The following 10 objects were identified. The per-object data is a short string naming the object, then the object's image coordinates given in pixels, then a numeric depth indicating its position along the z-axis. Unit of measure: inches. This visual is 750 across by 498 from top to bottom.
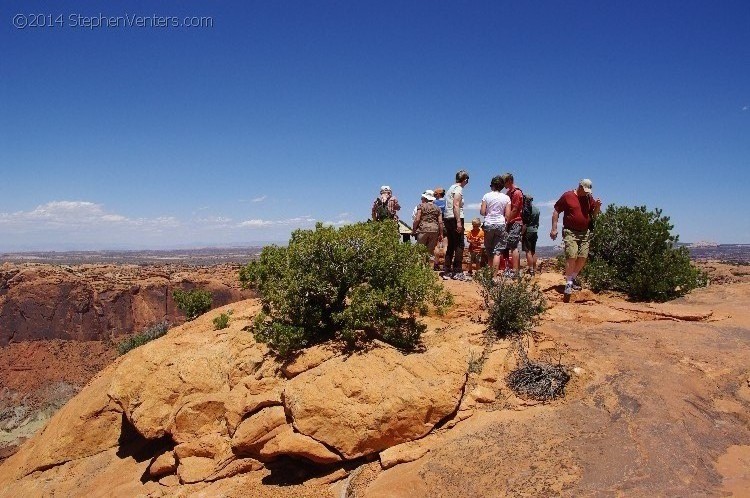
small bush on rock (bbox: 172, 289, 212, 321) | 578.6
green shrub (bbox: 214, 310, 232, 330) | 329.4
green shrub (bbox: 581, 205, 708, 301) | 360.5
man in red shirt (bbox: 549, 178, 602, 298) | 321.4
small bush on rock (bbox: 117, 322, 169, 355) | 724.0
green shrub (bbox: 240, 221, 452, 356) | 252.4
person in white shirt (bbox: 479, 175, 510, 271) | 342.6
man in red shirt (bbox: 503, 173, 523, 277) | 354.6
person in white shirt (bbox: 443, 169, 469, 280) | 370.0
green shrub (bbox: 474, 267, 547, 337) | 267.0
